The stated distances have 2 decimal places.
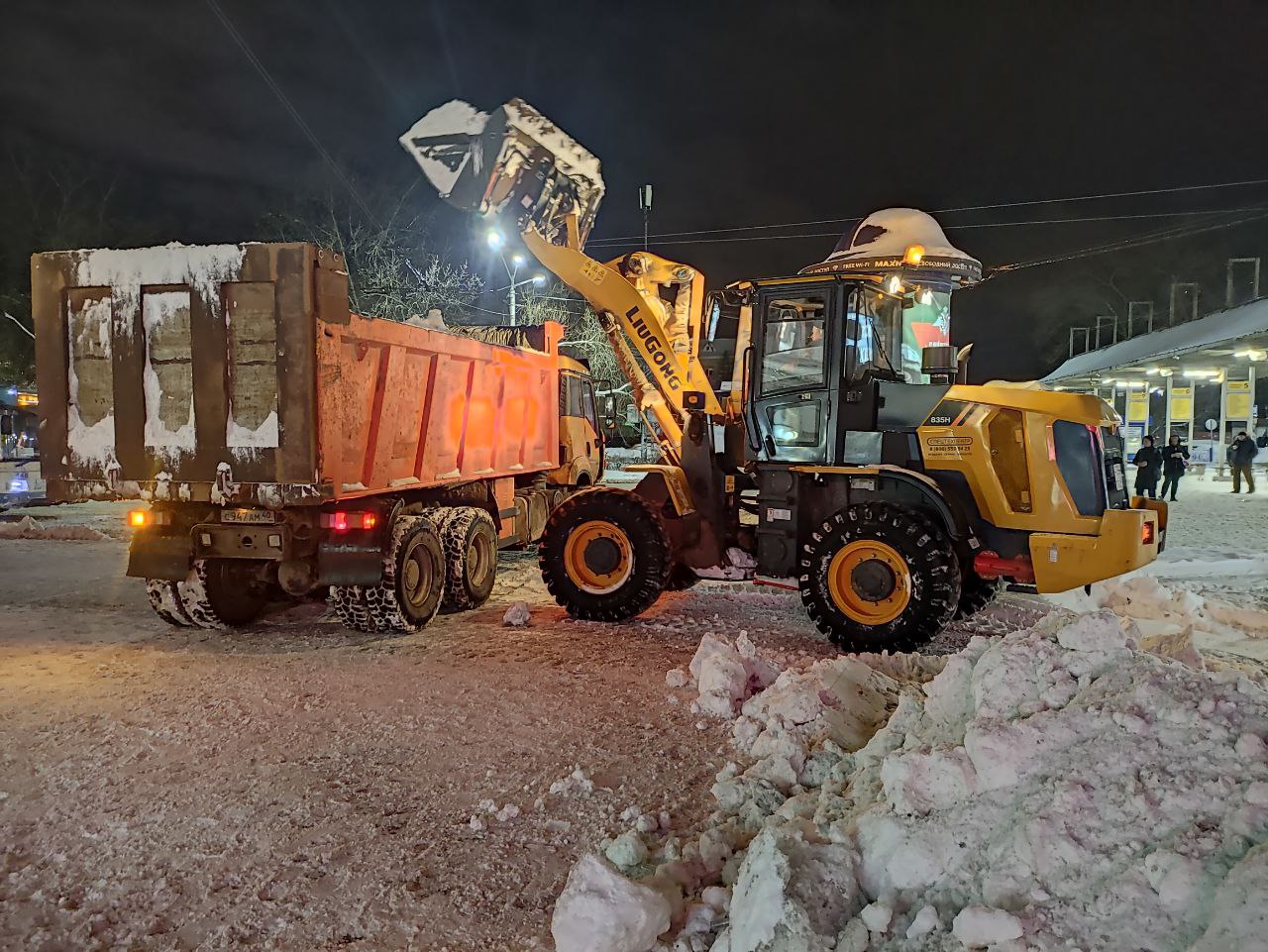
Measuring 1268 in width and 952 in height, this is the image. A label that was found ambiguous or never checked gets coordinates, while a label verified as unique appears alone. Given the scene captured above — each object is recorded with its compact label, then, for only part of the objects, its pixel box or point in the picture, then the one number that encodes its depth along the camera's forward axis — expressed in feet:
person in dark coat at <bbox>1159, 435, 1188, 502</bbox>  58.85
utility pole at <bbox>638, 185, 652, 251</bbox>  39.45
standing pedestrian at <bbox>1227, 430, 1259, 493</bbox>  63.16
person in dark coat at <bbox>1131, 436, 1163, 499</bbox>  55.52
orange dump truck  20.85
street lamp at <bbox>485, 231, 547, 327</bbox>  30.87
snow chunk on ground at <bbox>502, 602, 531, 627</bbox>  25.75
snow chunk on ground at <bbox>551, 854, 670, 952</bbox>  9.38
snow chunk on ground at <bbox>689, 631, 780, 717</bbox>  17.74
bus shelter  68.28
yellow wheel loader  21.67
